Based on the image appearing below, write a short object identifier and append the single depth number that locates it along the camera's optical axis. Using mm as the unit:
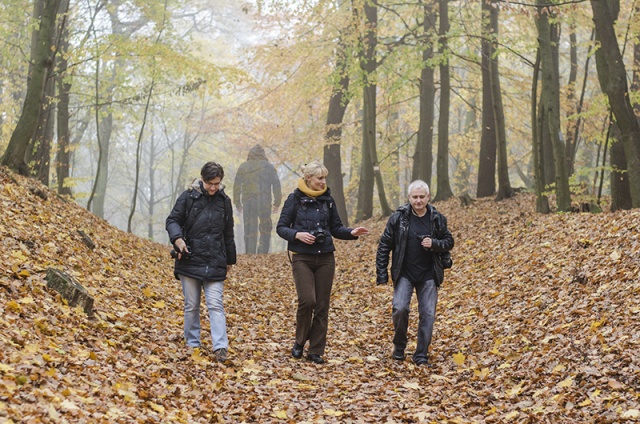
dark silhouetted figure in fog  27984
